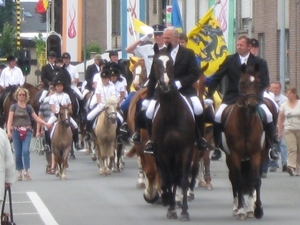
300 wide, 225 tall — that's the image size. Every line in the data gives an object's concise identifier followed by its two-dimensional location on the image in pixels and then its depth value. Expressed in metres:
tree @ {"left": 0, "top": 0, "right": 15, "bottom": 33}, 100.88
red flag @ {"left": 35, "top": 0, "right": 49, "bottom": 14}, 61.39
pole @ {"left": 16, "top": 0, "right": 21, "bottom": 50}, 50.91
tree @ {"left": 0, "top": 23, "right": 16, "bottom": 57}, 84.88
